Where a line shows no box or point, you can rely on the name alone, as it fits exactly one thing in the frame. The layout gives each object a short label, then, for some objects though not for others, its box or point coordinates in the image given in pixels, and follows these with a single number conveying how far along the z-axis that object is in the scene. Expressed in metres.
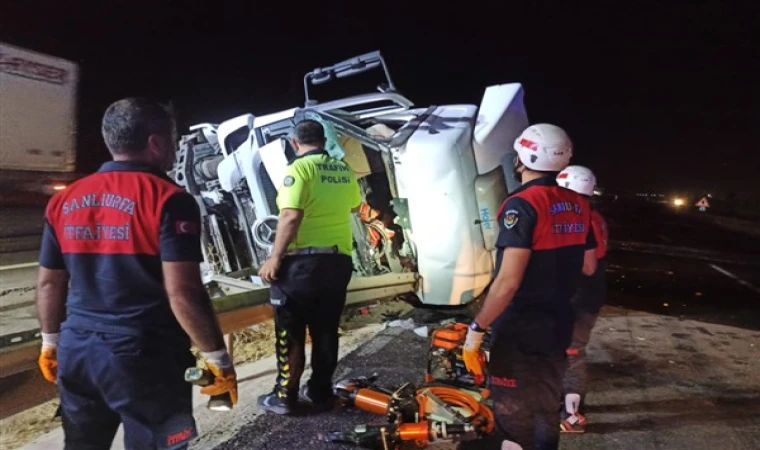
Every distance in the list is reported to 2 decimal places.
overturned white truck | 4.18
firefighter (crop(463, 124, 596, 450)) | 2.23
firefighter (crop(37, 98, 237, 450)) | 1.80
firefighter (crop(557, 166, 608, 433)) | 3.10
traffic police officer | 2.99
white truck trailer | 8.77
